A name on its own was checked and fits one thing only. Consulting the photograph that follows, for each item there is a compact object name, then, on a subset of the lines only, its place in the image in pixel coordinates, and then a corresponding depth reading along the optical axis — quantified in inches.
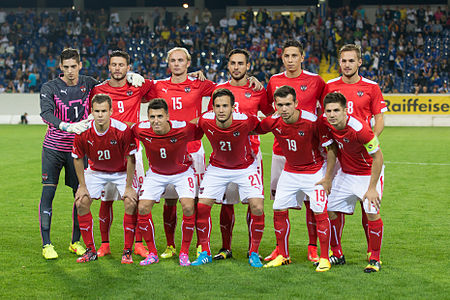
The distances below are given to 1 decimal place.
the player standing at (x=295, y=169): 465.1
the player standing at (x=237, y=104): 503.8
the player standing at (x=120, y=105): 514.9
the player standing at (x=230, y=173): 477.7
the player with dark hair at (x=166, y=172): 483.5
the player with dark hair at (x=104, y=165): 489.1
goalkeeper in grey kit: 509.4
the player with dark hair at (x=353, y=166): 447.5
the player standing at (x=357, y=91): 494.6
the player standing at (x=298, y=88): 507.2
